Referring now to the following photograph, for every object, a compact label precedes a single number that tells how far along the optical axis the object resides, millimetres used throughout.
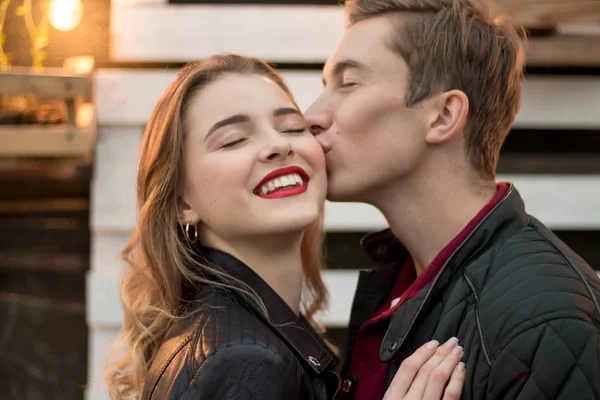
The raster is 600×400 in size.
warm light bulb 3457
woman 2100
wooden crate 3066
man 2057
